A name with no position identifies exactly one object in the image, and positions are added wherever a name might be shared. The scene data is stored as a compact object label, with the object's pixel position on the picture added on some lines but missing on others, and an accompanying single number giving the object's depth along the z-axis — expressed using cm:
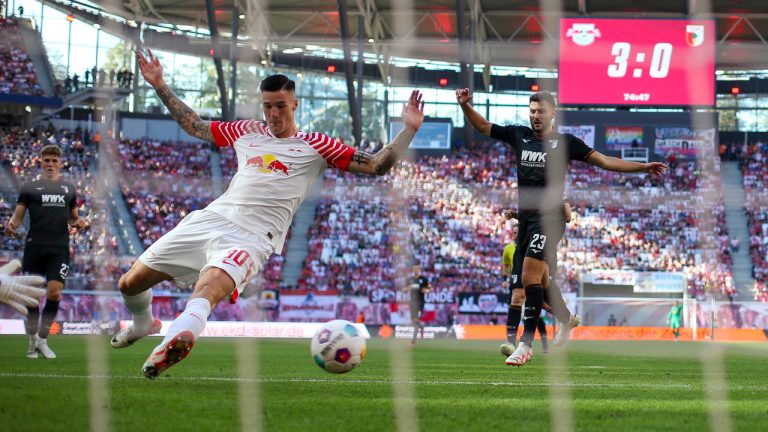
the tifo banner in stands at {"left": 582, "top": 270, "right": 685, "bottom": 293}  2470
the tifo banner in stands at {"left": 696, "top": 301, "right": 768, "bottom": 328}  2358
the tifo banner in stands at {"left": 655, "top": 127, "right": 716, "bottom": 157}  3444
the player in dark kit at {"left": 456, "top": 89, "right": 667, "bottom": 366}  880
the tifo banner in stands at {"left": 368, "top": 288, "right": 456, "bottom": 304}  2472
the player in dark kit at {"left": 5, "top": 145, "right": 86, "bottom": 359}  1002
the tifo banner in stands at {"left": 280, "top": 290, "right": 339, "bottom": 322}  2458
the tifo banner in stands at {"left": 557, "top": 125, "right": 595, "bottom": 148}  3412
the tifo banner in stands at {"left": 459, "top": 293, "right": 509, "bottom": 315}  2561
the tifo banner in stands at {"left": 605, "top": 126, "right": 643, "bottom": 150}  3434
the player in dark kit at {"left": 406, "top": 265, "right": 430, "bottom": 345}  1885
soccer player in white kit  611
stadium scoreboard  3164
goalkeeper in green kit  2484
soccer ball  652
